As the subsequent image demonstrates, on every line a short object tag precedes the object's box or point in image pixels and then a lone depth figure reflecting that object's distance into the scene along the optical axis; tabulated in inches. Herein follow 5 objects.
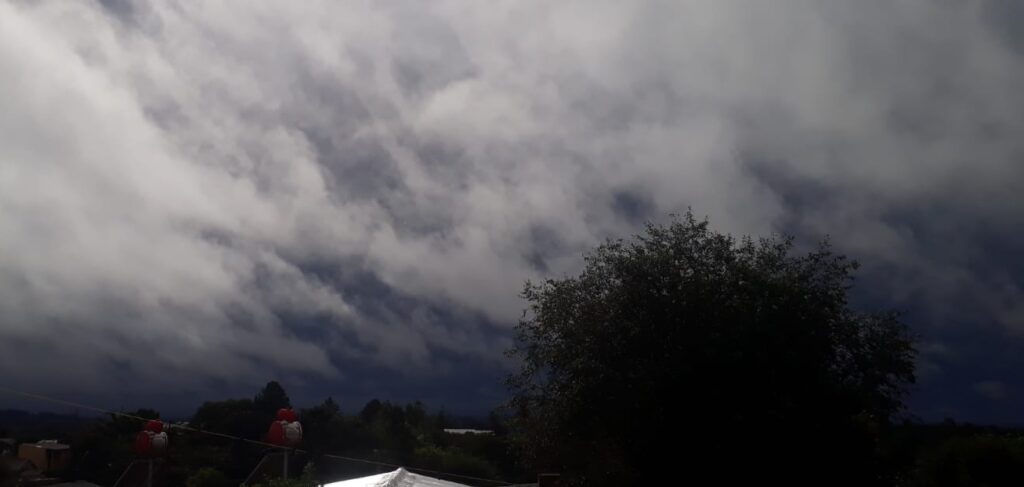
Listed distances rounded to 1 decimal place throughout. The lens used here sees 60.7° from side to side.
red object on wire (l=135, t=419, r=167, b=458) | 868.0
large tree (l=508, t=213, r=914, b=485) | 818.8
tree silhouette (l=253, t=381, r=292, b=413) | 2253.1
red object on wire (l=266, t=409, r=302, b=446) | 858.8
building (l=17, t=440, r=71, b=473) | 1218.6
